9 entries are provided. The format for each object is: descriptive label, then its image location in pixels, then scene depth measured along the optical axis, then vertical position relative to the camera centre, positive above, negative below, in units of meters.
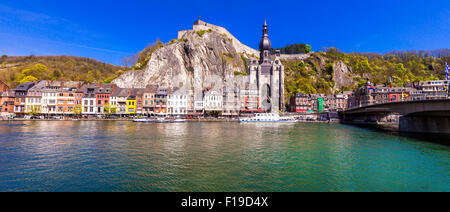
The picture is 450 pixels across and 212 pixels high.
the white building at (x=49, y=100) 75.81 +2.90
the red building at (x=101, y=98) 77.81 +3.91
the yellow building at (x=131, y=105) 78.62 +1.58
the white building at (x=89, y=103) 77.12 +2.06
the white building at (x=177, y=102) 80.25 +2.86
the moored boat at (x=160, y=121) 64.65 -3.17
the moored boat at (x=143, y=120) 64.18 -2.93
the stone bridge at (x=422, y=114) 29.75 -0.26
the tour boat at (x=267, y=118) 68.44 -2.23
